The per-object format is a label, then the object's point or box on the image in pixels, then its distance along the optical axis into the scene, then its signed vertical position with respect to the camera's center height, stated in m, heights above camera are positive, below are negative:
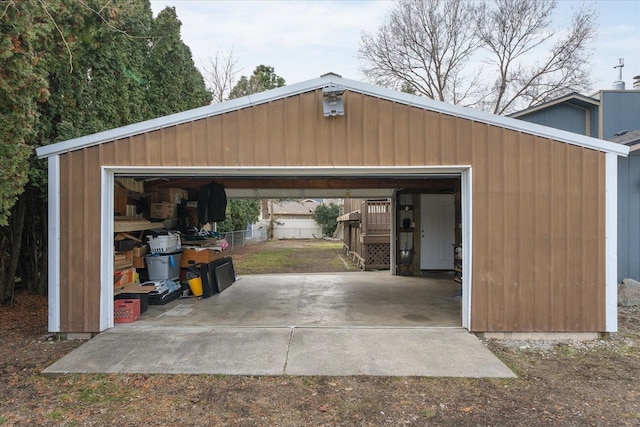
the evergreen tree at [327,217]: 29.17 -0.29
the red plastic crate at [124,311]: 5.21 -1.33
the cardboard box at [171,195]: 7.75 +0.40
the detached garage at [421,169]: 4.61 +0.52
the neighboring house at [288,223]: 30.22 -0.78
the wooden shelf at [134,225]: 5.82 -0.19
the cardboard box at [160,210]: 7.50 +0.07
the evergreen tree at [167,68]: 9.21 +3.67
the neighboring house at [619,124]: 6.71 +2.25
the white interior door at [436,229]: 9.63 -0.40
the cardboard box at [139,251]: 6.55 -0.65
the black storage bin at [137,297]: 5.79 -1.25
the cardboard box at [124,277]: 5.70 -0.99
